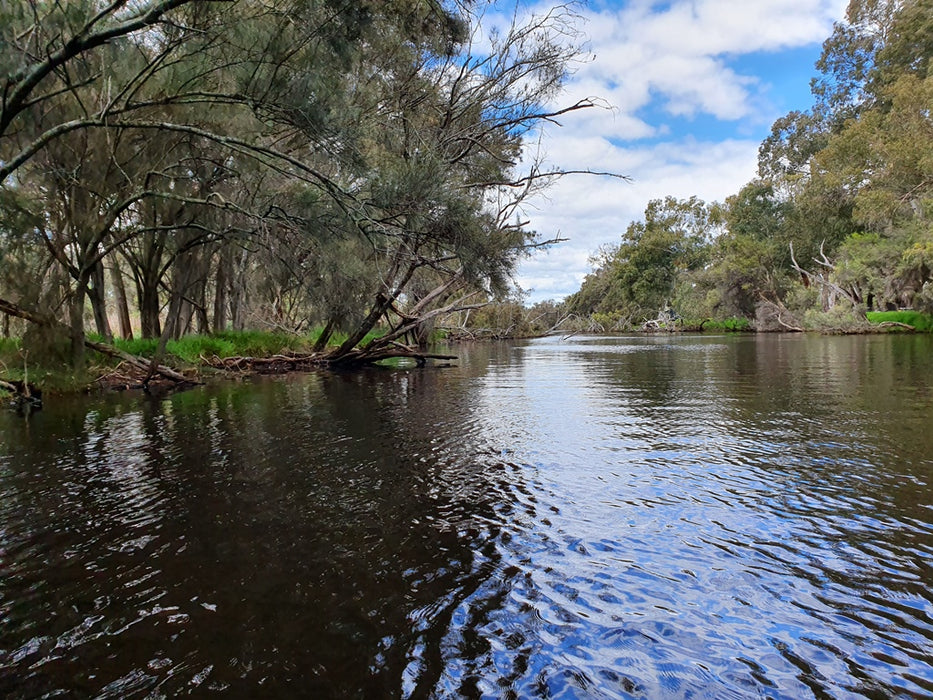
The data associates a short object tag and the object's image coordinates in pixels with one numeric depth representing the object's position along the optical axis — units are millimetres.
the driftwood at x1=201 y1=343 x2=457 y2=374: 19703
